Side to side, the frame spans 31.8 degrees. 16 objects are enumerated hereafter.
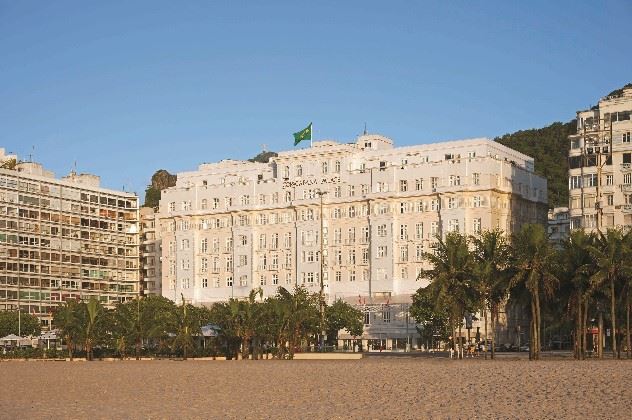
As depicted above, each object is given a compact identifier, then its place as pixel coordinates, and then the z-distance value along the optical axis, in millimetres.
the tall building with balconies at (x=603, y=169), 122625
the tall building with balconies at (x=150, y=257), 182125
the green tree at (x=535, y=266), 77500
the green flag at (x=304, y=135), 148125
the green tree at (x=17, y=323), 133888
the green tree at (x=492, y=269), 81500
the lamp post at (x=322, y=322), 104694
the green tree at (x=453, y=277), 83438
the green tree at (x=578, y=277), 77562
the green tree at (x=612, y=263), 75262
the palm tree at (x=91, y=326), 97625
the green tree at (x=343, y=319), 132250
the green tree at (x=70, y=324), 98625
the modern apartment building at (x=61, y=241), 155875
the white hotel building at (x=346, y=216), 138875
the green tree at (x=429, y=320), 118388
